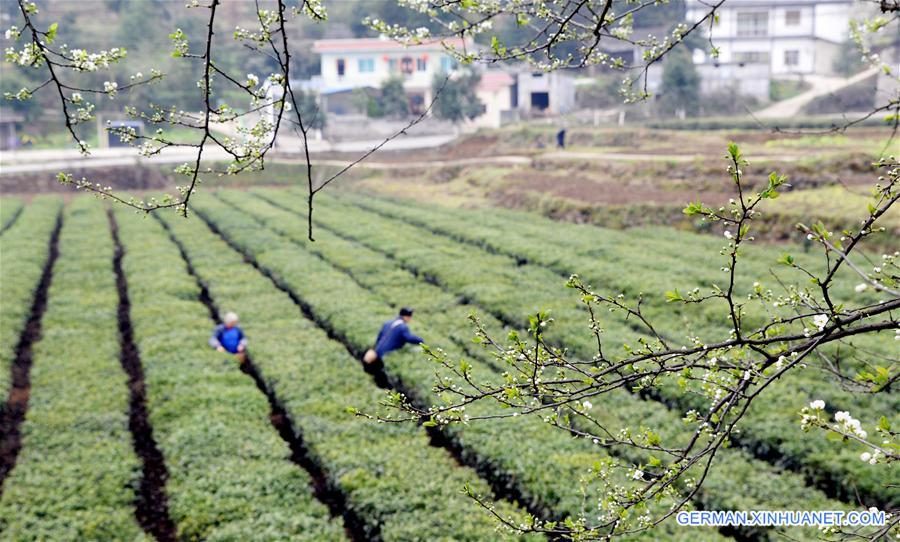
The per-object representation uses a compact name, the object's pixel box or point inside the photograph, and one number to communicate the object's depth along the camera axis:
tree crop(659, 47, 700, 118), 51.31
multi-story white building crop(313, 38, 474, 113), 62.19
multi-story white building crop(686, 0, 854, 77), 59.09
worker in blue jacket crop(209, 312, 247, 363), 14.20
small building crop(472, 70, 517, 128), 61.28
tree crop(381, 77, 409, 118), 56.34
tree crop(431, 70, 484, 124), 55.84
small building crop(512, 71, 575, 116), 62.91
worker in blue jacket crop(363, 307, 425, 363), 12.84
